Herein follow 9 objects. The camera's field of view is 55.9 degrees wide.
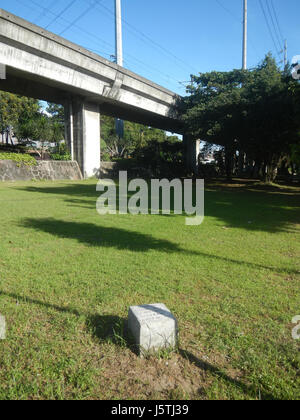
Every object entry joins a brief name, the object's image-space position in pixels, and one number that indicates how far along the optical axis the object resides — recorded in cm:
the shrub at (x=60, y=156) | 2034
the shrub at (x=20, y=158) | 1709
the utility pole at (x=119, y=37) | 2330
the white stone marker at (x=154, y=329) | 229
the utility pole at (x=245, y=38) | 2777
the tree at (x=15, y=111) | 2966
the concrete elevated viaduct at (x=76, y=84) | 1482
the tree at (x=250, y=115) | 1516
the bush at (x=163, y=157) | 2786
